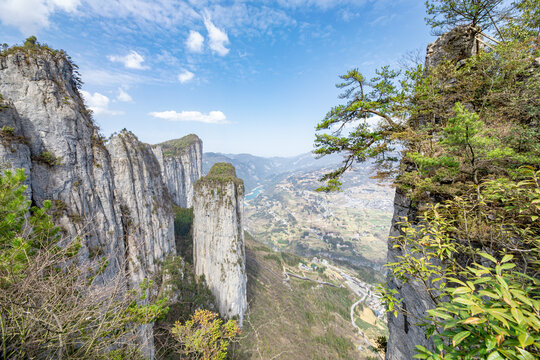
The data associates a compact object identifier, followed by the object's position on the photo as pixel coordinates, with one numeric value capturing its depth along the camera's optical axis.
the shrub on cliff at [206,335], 8.80
